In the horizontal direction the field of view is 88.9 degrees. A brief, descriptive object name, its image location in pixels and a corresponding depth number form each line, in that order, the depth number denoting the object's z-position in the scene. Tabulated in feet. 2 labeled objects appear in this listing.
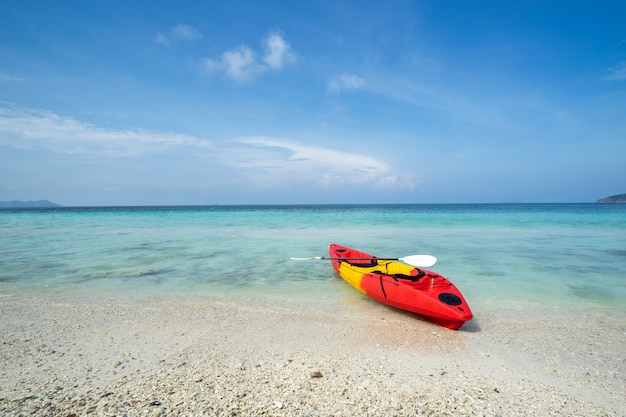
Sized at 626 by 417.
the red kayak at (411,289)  17.71
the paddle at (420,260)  24.25
